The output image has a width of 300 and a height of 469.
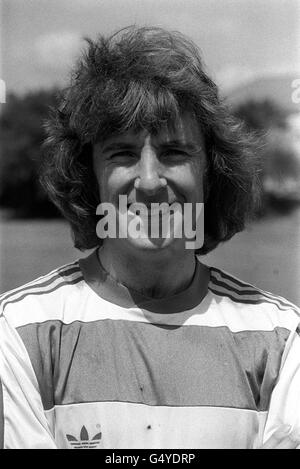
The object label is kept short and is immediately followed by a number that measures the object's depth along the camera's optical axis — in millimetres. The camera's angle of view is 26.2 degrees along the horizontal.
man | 1602
